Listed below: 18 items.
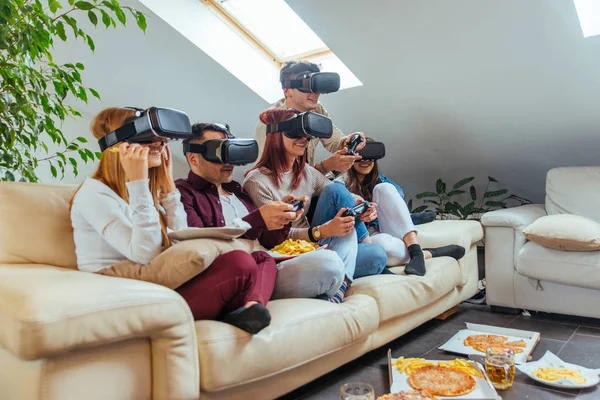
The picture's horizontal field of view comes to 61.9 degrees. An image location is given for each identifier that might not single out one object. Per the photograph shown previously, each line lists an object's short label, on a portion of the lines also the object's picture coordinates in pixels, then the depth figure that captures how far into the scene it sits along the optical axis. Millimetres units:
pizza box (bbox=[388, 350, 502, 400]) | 1377
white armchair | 2275
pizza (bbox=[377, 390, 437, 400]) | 1354
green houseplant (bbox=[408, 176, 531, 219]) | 3334
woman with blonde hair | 1239
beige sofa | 942
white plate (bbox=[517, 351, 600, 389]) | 1508
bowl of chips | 1706
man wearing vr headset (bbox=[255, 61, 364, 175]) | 2148
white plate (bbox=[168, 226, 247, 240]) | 1310
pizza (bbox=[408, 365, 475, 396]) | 1430
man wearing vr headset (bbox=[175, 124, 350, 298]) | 1542
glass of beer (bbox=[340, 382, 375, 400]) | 1149
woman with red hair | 1837
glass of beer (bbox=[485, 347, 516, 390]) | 1511
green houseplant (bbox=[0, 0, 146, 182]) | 1504
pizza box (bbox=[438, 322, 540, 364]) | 1814
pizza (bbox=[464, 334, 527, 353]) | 1867
